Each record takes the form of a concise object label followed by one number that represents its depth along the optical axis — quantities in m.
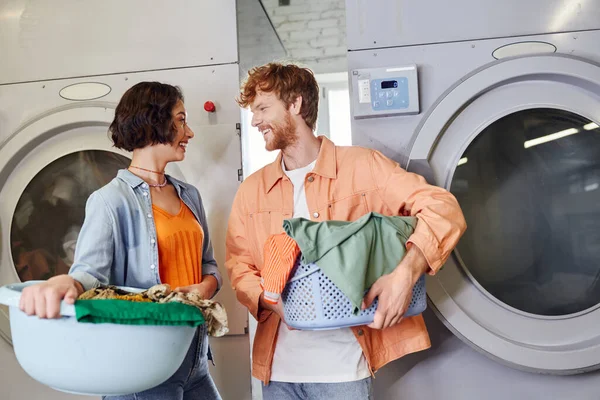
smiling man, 1.33
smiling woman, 1.30
